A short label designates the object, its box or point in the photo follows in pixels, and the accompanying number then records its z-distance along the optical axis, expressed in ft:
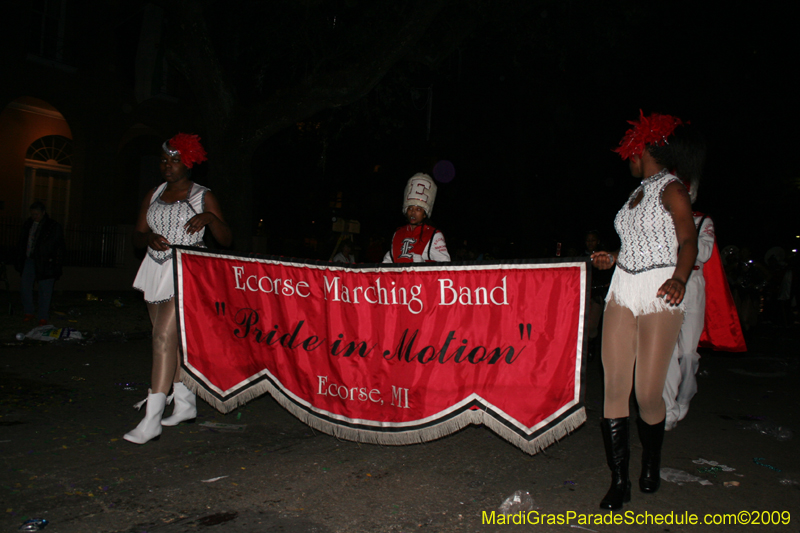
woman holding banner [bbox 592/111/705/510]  11.25
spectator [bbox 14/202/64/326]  31.71
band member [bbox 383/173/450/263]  16.79
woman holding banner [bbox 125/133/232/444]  14.88
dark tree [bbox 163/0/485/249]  34.81
